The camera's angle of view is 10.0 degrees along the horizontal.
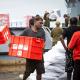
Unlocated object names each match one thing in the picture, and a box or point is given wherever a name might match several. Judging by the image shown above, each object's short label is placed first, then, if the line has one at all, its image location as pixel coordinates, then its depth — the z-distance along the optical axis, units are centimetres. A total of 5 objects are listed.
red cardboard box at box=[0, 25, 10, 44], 949
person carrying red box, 1040
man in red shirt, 929
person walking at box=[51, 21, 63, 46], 1678
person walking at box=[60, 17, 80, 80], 1043
